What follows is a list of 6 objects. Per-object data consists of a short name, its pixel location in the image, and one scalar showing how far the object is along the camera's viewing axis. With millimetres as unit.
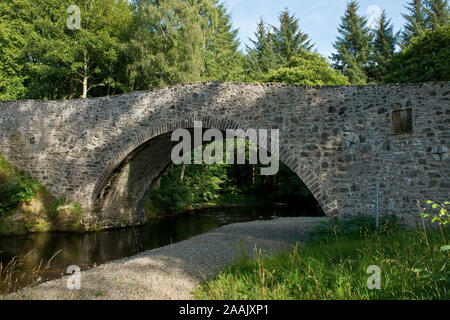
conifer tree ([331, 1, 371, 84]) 24672
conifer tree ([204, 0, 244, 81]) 21062
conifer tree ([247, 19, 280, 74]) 27688
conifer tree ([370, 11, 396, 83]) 24625
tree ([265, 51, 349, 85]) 18031
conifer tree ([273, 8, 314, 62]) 28969
